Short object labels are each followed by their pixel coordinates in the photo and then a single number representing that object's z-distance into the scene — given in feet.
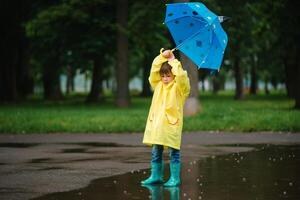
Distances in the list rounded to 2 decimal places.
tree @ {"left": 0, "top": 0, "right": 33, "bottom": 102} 142.63
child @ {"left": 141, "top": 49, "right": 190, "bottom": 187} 33.35
